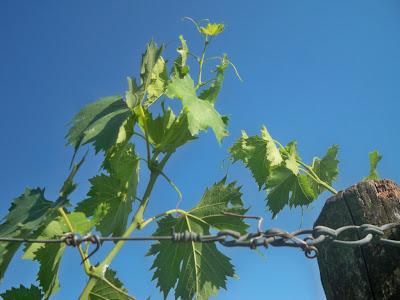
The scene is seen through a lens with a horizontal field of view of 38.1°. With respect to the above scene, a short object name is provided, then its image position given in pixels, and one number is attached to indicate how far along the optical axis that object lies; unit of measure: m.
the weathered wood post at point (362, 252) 0.45
